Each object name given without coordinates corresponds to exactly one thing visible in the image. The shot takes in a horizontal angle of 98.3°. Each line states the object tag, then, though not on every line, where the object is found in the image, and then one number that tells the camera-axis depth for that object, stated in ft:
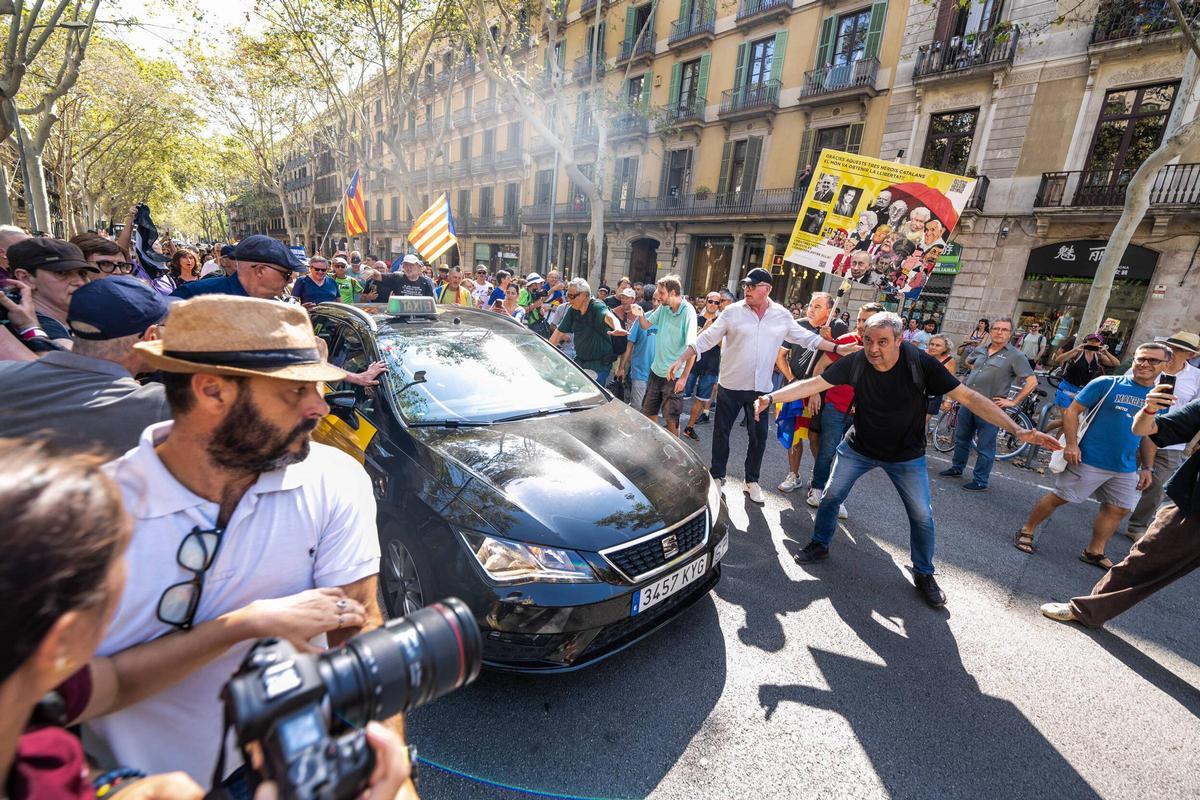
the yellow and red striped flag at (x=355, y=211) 35.42
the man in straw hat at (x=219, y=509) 3.45
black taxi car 6.98
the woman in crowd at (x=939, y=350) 20.21
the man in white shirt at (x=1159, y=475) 14.71
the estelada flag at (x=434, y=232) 28.48
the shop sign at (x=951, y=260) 47.16
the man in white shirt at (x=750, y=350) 14.87
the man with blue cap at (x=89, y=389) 4.58
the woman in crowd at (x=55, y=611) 1.83
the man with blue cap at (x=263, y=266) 11.60
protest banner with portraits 21.74
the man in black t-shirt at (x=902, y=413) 10.41
